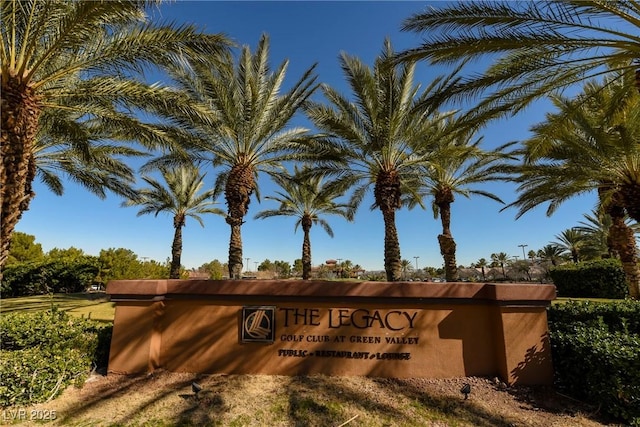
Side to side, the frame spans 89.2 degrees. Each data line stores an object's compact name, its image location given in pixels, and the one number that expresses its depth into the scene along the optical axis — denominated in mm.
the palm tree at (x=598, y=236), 29950
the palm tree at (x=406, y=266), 92062
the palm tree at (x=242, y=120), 11016
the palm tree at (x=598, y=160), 8906
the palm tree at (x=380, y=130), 11172
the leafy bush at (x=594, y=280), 18609
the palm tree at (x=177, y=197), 22219
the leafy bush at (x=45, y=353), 4324
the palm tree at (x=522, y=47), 6066
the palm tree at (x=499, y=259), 71812
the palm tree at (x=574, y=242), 39531
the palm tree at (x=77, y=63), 6258
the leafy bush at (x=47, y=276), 20891
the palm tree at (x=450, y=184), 16641
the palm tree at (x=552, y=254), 46219
